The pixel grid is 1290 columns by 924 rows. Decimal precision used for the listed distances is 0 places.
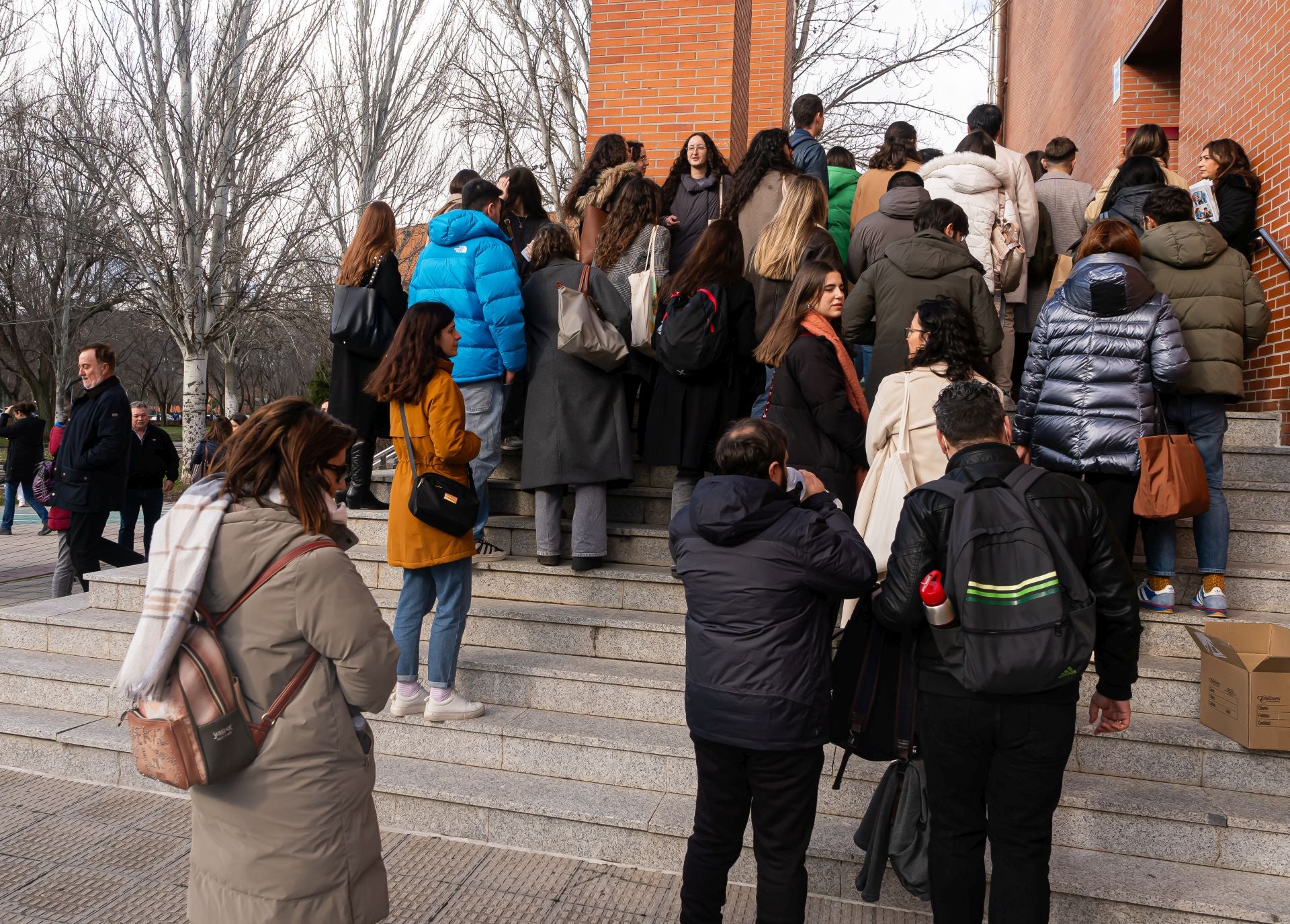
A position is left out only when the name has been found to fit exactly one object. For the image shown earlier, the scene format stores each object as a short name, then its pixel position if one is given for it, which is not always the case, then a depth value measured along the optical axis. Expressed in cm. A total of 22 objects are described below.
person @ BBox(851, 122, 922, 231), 712
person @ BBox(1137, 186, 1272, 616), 487
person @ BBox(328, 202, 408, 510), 599
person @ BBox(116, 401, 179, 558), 920
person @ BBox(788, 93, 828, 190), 705
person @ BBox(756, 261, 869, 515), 462
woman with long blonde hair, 567
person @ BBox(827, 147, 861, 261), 752
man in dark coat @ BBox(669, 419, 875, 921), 300
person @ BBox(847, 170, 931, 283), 623
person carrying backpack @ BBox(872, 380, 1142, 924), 276
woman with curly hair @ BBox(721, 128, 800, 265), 630
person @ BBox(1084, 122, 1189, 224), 684
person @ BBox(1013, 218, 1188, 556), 460
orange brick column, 849
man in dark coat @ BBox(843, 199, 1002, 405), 495
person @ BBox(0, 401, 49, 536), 1380
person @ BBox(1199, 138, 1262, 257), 683
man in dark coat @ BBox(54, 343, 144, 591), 682
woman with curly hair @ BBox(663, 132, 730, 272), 664
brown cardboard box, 379
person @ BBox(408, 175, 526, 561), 541
